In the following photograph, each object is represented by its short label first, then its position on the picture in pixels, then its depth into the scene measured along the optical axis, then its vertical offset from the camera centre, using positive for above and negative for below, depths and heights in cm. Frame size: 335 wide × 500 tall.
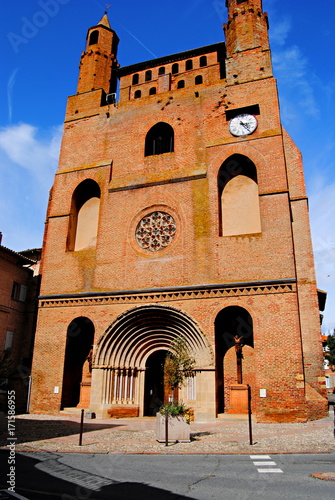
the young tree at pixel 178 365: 1352 +80
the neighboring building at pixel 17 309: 2375 +456
